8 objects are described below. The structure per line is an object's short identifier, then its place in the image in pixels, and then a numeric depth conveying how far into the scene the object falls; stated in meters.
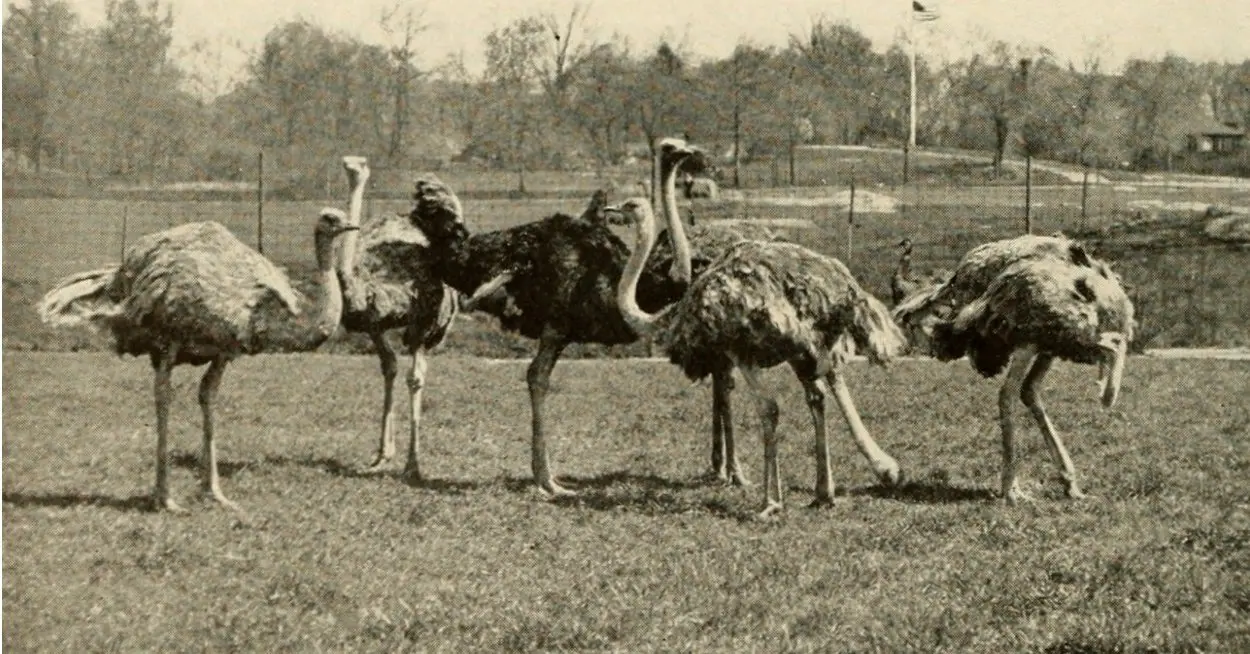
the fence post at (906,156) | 15.66
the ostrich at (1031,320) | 8.87
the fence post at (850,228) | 17.02
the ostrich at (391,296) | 10.37
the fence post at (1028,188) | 16.87
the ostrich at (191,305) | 8.38
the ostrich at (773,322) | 8.66
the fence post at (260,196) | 12.84
